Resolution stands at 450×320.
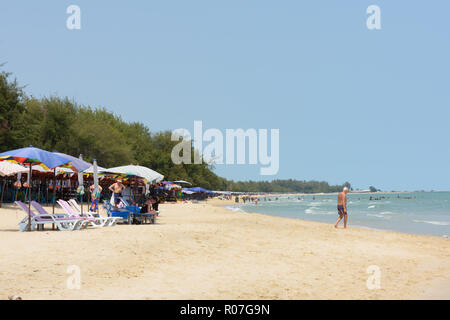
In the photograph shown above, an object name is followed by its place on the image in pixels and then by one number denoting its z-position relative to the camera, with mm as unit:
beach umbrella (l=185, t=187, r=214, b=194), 62719
